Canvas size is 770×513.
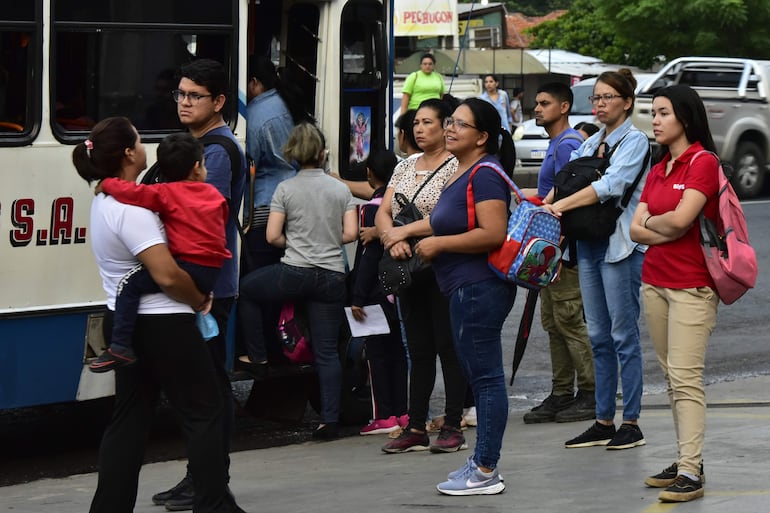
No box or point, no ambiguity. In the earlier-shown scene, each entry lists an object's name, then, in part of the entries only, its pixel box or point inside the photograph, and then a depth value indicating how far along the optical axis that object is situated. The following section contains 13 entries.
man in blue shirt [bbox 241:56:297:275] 13.70
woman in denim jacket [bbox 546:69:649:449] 11.83
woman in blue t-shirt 10.39
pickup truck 34.50
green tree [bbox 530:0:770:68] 58.02
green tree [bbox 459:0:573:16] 143.71
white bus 11.83
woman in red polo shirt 10.04
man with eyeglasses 10.17
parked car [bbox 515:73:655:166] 38.98
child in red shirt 8.89
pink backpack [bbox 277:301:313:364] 13.58
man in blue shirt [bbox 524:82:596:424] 13.46
